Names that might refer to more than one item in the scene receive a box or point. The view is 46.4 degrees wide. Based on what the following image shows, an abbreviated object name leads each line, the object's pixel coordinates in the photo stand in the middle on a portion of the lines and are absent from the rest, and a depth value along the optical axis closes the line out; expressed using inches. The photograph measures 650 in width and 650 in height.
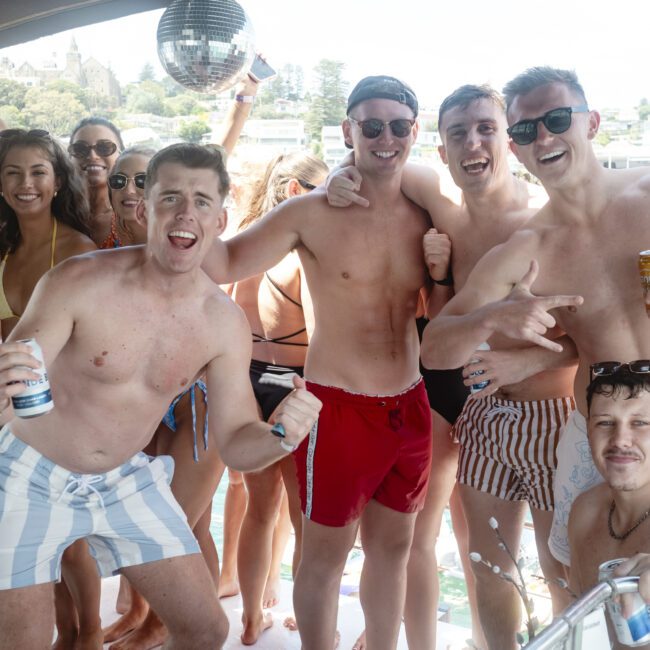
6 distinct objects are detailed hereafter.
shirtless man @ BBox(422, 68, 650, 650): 82.4
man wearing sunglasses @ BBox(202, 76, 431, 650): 102.1
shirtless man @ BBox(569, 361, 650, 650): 71.4
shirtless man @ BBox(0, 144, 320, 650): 80.7
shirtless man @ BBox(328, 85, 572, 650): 95.9
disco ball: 113.3
